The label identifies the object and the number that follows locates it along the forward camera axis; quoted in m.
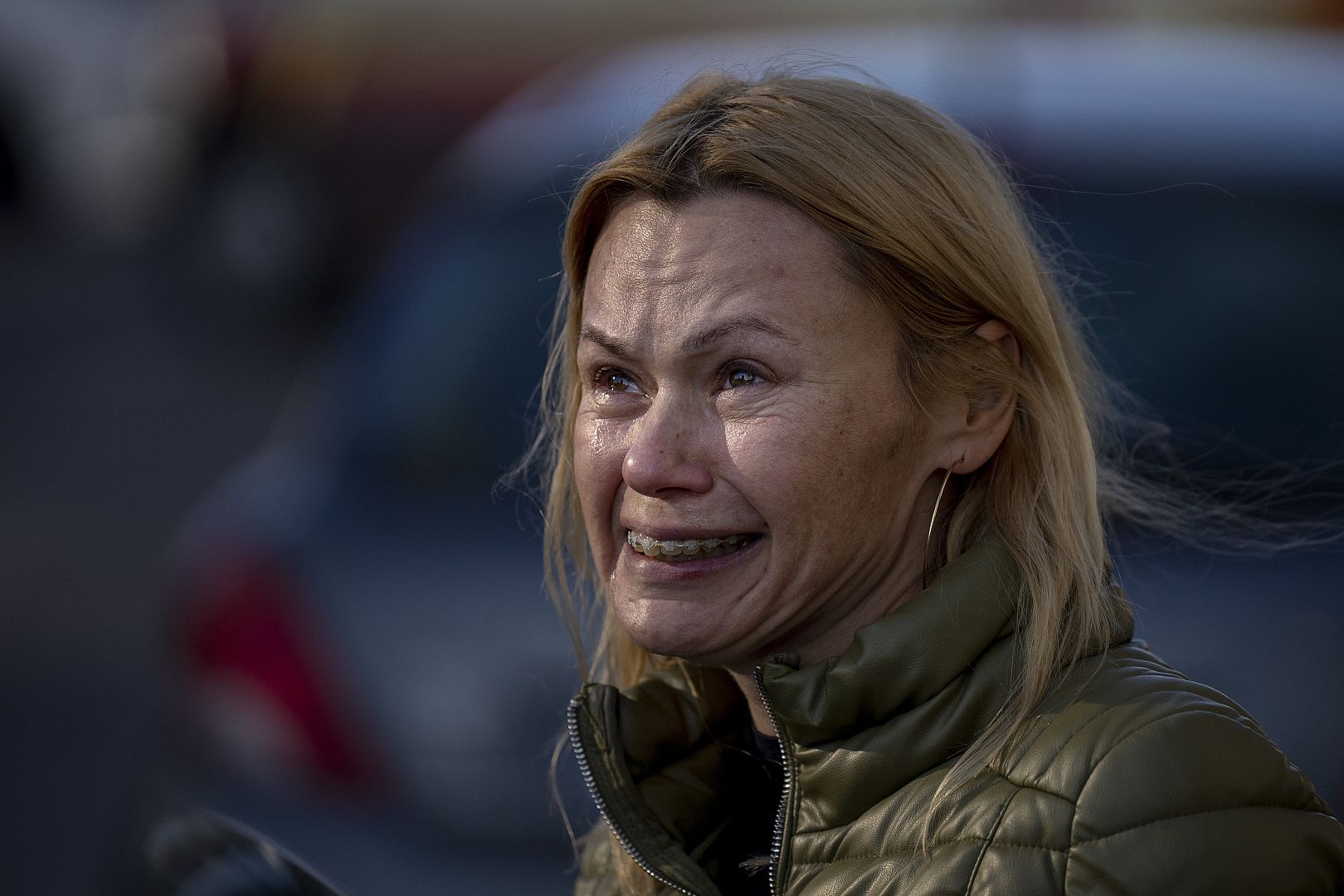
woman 2.97
